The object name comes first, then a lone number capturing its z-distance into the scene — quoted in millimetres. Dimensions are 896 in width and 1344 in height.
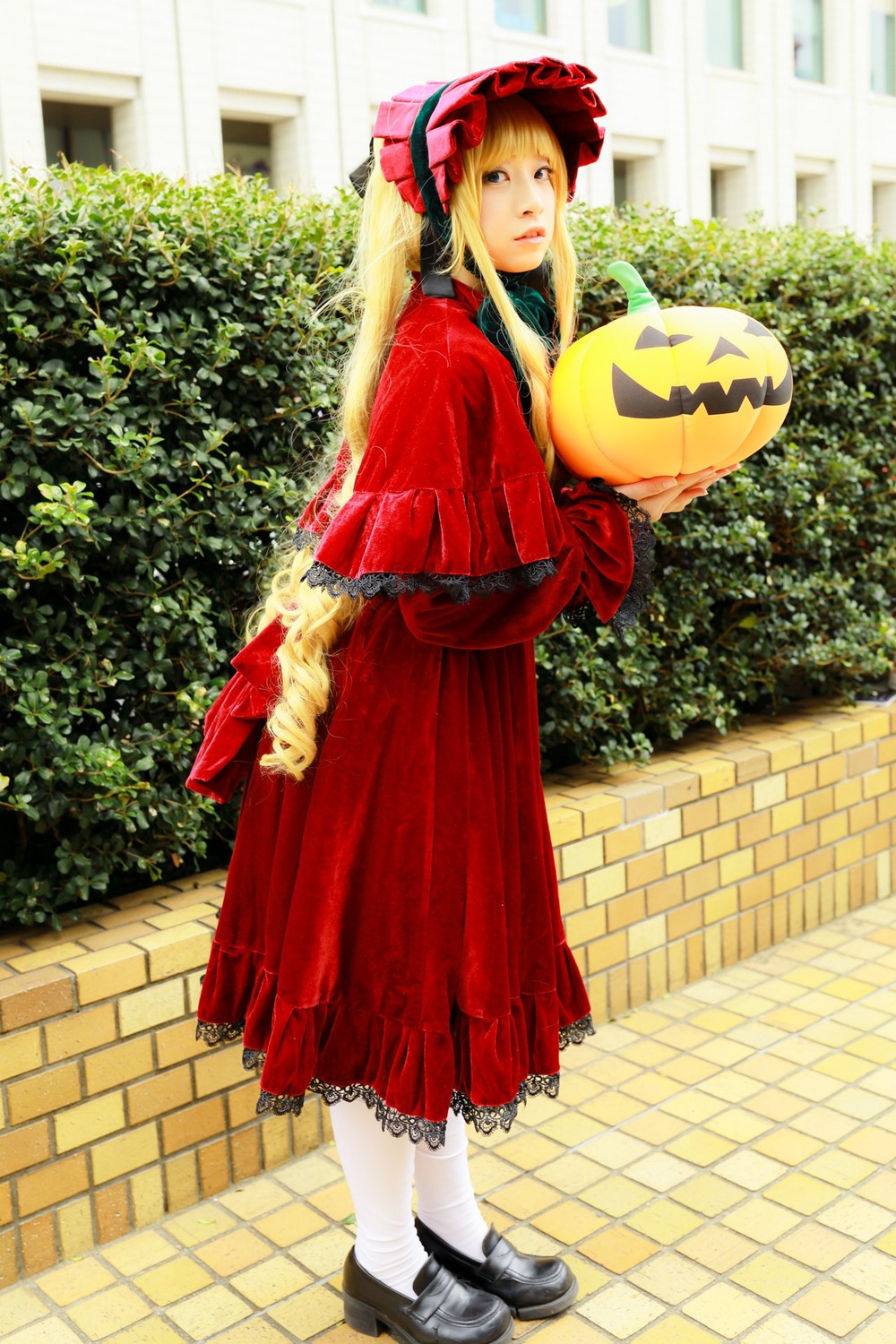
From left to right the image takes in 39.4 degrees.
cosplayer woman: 1876
